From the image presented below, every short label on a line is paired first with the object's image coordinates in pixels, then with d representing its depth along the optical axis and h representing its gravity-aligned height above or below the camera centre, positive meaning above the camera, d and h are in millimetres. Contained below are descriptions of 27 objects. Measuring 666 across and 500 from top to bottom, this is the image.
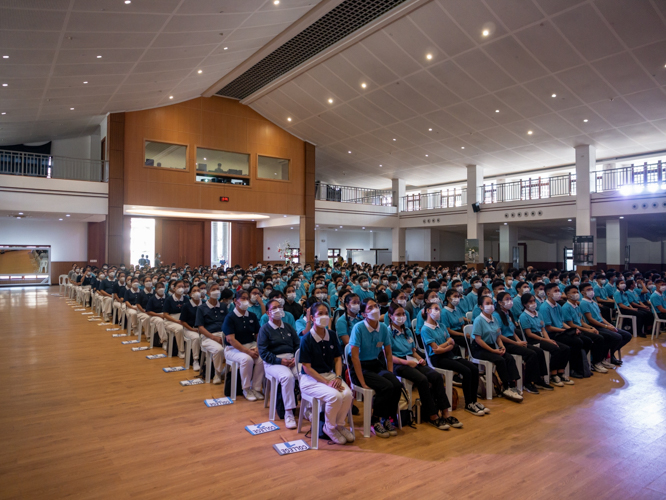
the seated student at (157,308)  7871 -1003
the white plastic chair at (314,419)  3928 -1582
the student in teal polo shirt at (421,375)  4430 -1286
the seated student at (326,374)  3975 -1193
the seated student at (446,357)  4840 -1235
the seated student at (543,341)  5883 -1221
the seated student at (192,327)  6478 -1126
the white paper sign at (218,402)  4992 -1752
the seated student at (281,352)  4434 -1105
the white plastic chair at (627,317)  9289 -1471
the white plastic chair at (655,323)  8945 -1512
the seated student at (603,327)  6645 -1202
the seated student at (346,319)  4883 -745
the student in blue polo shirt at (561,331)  6219 -1166
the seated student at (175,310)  7184 -972
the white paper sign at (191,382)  5770 -1739
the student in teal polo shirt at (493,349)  5262 -1203
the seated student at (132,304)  8992 -1056
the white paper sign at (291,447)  3799 -1761
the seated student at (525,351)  5559 -1277
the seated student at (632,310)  9303 -1253
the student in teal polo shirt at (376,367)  4262 -1187
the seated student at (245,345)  5191 -1146
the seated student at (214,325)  5820 -1016
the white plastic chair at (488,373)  5246 -1473
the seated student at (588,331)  6516 -1185
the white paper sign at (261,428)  4223 -1761
